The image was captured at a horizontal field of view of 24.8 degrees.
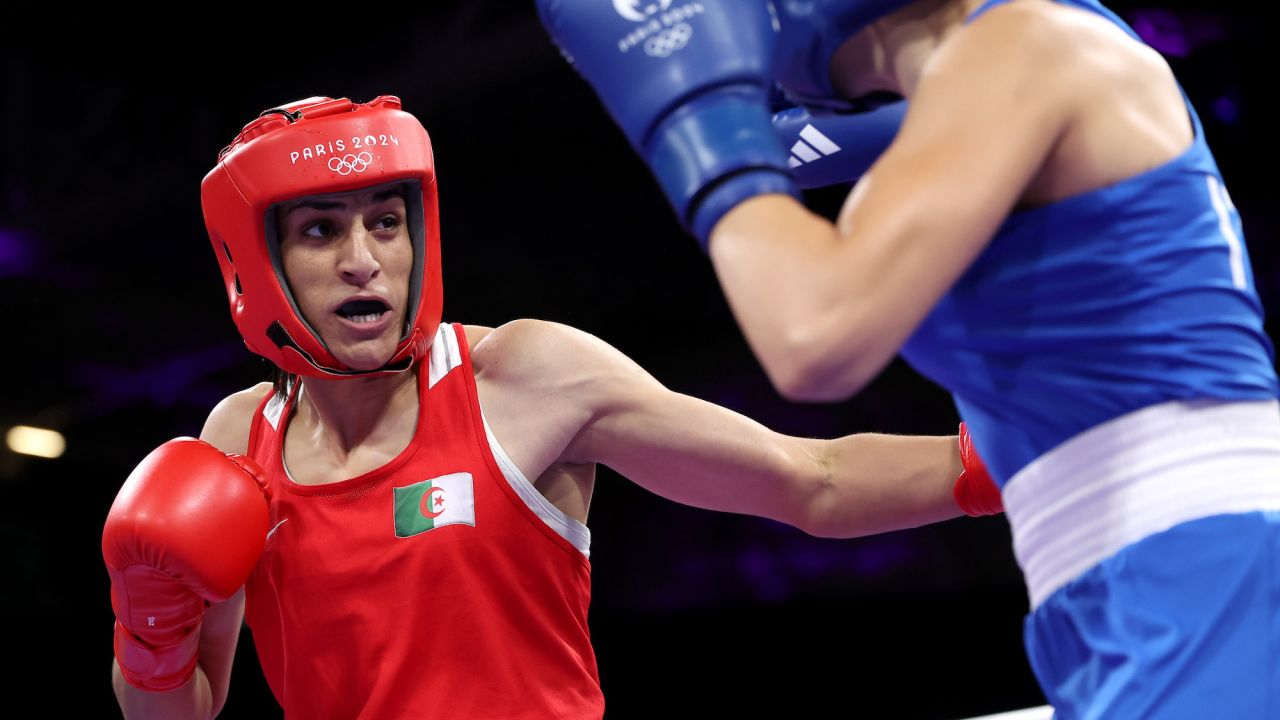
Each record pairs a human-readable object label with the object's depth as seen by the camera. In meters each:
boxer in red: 2.86
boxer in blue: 2.28
